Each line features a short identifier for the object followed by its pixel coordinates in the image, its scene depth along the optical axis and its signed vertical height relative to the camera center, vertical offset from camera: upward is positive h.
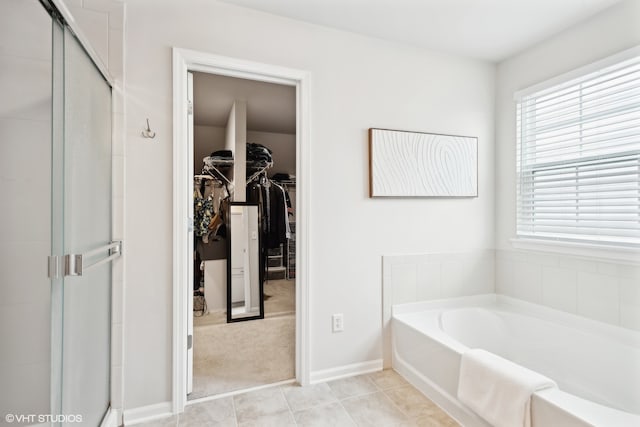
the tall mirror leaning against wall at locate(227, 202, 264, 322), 3.34 -0.52
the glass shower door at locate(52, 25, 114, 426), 1.15 -0.08
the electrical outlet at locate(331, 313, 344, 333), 2.20 -0.74
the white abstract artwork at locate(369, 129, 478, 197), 2.29 +0.38
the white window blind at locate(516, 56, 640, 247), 1.91 +0.37
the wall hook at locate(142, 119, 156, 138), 1.77 +0.44
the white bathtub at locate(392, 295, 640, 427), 1.71 -0.82
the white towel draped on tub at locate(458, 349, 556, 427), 1.35 -0.78
